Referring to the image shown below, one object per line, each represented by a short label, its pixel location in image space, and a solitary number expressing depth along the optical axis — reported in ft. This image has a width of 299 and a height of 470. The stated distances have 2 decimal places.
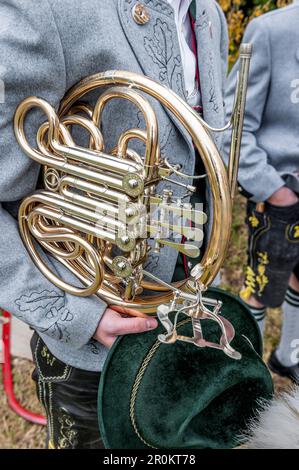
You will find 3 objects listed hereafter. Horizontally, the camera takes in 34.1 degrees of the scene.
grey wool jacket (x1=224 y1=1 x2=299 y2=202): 4.98
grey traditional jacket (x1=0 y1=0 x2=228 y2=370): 2.36
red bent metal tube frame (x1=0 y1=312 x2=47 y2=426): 5.99
